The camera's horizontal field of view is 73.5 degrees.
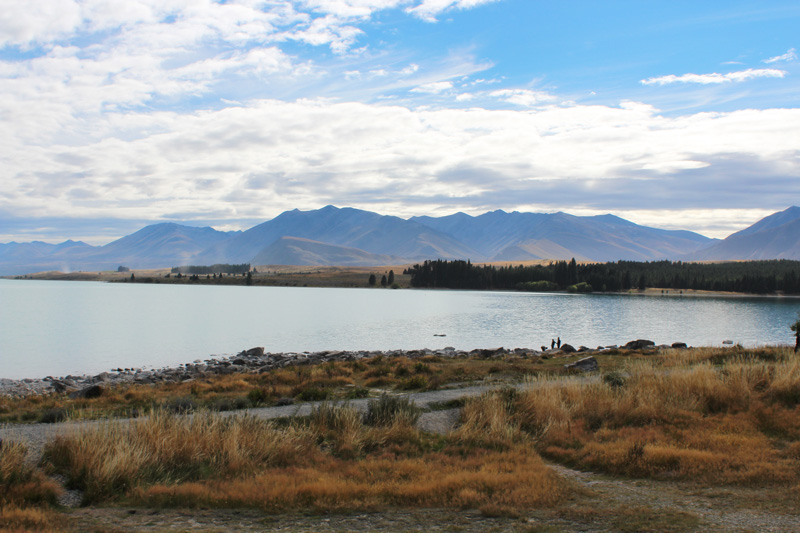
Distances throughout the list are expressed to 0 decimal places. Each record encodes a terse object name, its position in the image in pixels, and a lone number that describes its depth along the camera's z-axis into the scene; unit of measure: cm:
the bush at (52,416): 1432
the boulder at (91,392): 1930
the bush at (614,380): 1708
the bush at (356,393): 1736
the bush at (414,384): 1914
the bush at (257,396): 1677
